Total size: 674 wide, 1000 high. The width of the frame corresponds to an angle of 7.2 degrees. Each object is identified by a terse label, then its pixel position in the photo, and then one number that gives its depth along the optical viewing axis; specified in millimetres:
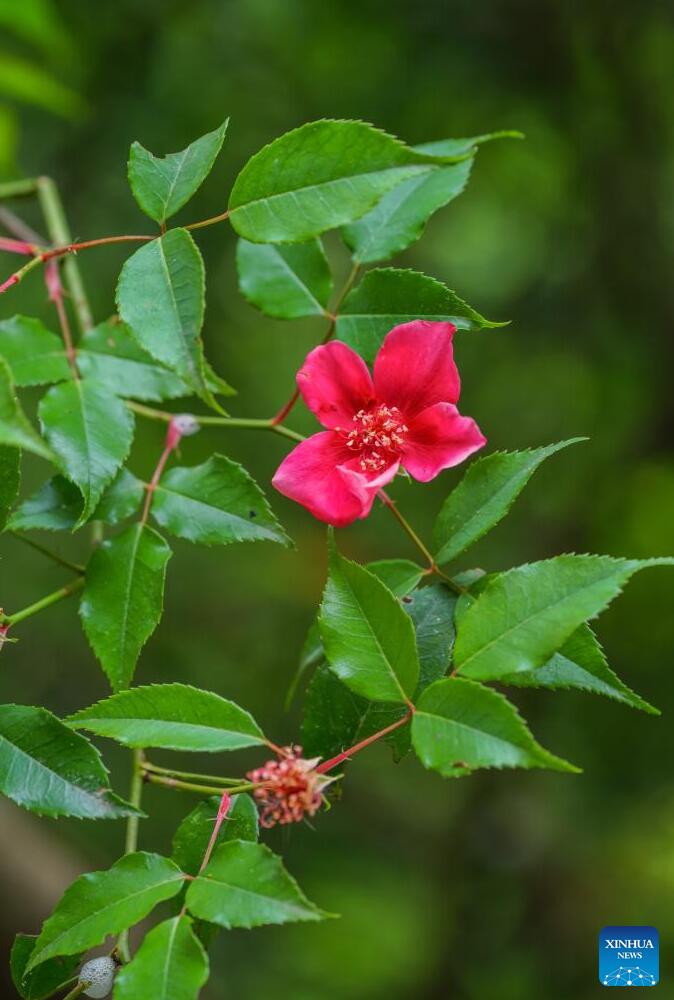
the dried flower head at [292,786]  1137
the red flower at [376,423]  1163
